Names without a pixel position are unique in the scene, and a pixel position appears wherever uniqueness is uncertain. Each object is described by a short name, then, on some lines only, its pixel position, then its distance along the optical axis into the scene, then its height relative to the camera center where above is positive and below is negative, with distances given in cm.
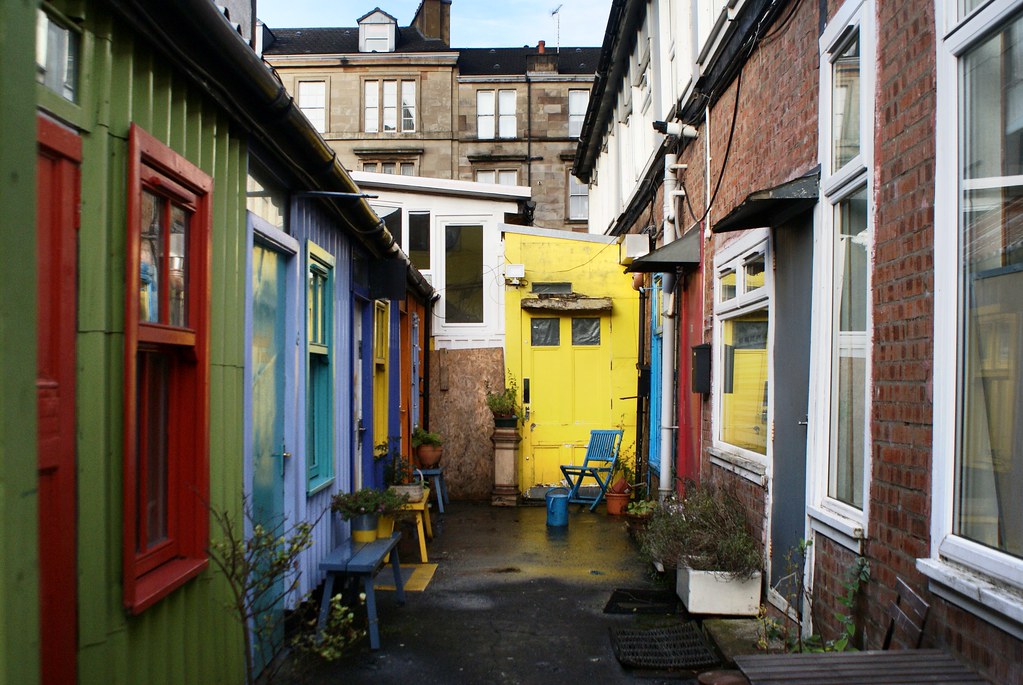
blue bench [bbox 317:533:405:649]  579 -140
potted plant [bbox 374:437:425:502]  865 -124
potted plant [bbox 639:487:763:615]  604 -138
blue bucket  1074 -185
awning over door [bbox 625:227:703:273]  825 +95
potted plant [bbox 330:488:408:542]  676 -117
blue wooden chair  1218 -152
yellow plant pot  679 -133
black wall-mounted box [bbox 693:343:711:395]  775 -10
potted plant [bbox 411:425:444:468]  1166 -121
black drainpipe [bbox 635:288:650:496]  1223 -60
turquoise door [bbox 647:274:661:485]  1084 -33
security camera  842 +217
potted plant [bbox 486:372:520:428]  1280 -75
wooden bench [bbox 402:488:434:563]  851 -152
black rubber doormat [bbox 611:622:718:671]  541 -187
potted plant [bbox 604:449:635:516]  1160 -180
